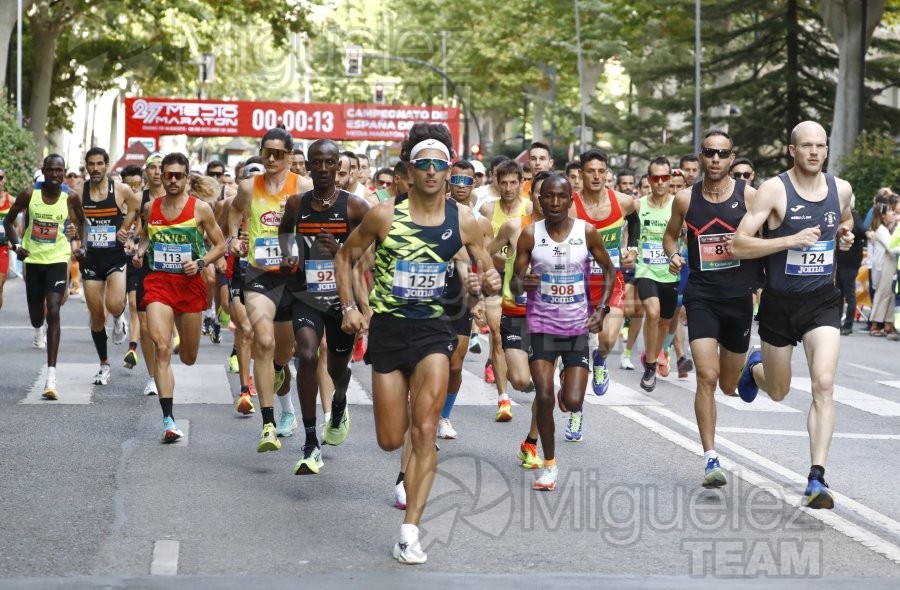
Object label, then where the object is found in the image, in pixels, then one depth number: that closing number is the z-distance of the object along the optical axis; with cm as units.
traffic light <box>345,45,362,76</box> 5094
